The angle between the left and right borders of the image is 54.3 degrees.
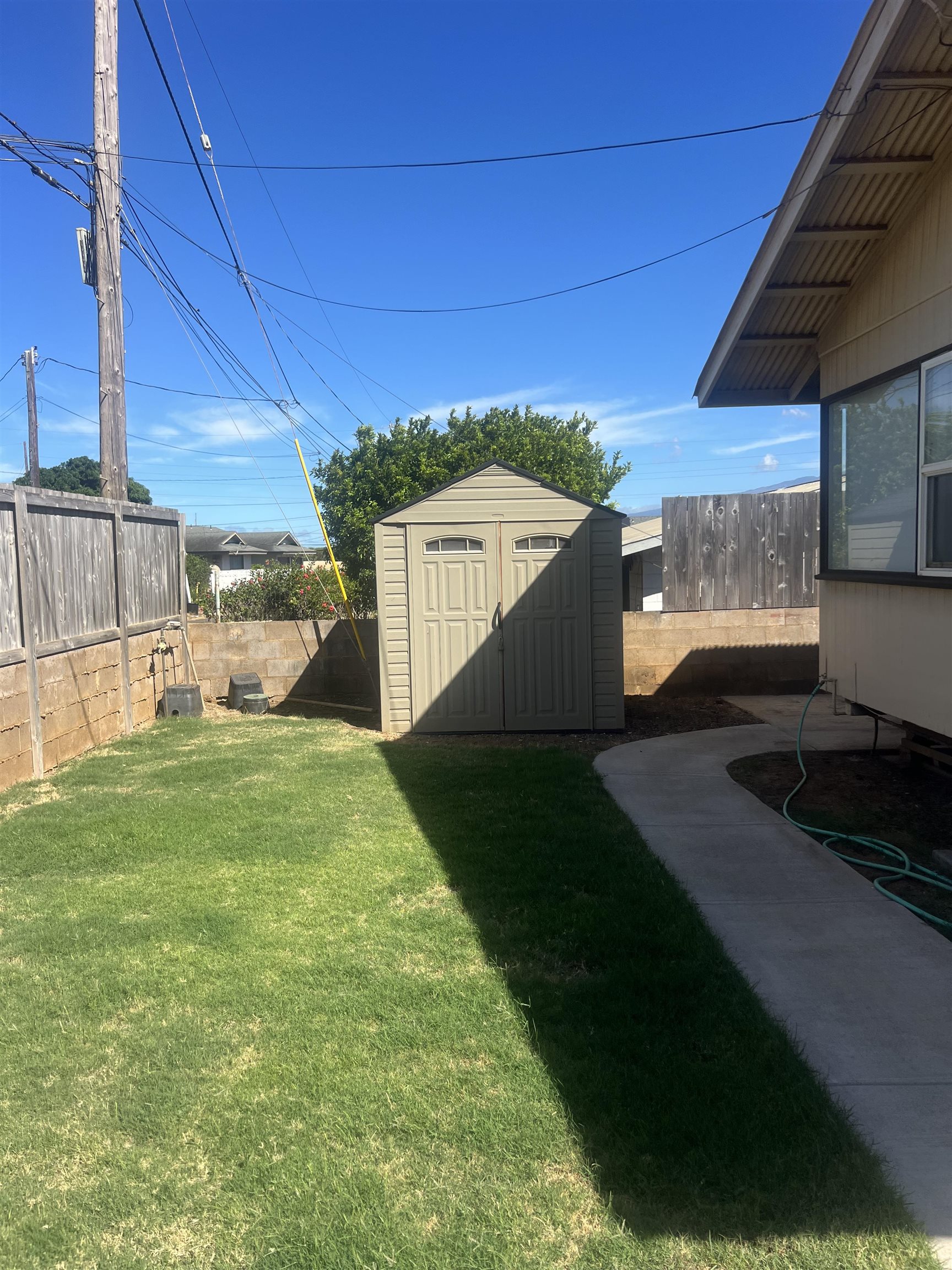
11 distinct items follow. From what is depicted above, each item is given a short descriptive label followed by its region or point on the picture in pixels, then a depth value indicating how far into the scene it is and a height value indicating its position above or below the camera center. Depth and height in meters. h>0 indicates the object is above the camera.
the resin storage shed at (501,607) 9.44 -0.30
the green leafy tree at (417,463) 17.34 +2.24
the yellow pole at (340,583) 11.30 -0.02
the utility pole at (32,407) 28.27 +5.78
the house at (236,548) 49.12 +1.92
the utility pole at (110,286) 10.09 +3.31
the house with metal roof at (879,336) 5.18 +1.71
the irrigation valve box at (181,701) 10.59 -1.33
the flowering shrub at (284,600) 13.02 -0.25
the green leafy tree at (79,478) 58.69 +7.01
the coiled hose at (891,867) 4.81 -1.66
